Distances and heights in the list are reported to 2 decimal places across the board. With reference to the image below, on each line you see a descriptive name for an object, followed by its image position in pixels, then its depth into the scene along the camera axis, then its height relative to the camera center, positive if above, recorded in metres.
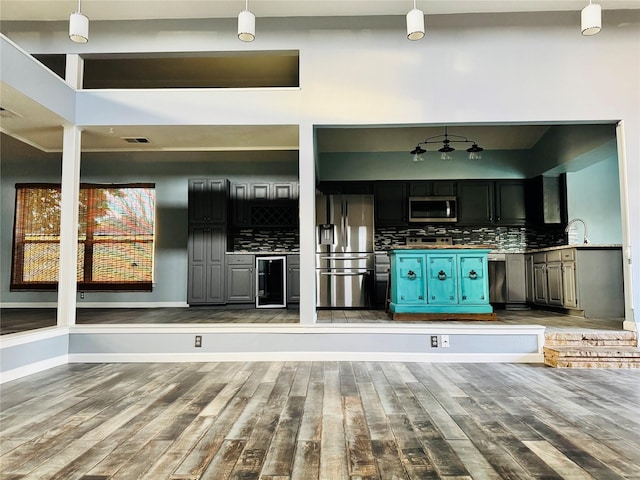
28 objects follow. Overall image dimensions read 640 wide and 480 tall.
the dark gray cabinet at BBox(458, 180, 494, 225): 7.19 +1.03
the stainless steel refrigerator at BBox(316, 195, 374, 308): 6.48 +0.16
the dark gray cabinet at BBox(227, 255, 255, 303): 6.95 -0.33
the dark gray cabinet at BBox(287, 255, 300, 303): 6.98 -0.27
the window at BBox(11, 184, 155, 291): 7.24 +0.44
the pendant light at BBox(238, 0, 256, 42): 3.35 +1.91
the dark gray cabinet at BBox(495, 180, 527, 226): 7.17 +0.99
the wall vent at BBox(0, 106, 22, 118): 3.88 +1.42
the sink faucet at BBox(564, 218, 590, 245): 6.23 +0.54
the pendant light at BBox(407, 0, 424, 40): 3.30 +1.88
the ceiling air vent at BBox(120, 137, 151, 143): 4.80 +1.42
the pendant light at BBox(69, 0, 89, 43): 3.31 +1.87
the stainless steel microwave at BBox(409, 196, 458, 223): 7.20 +0.89
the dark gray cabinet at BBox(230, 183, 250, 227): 7.36 +1.03
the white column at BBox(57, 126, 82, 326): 4.27 +0.35
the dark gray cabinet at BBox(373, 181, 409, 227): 7.25 +1.04
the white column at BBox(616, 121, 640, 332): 4.07 +0.28
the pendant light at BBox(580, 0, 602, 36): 3.26 +1.90
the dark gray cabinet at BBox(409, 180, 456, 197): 7.26 +1.27
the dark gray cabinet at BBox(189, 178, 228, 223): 7.05 +1.04
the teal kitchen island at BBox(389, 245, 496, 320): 4.79 -0.30
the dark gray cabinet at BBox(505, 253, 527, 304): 6.83 -0.28
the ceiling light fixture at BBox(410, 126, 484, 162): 6.25 +2.10
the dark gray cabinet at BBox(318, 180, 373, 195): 7.29 +1.29
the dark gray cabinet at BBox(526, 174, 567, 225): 6.72 +0.98
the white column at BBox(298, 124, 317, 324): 4.22 +0.36
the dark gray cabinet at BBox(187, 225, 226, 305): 6.93 -0.13
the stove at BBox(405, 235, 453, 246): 7.38 +0.36
